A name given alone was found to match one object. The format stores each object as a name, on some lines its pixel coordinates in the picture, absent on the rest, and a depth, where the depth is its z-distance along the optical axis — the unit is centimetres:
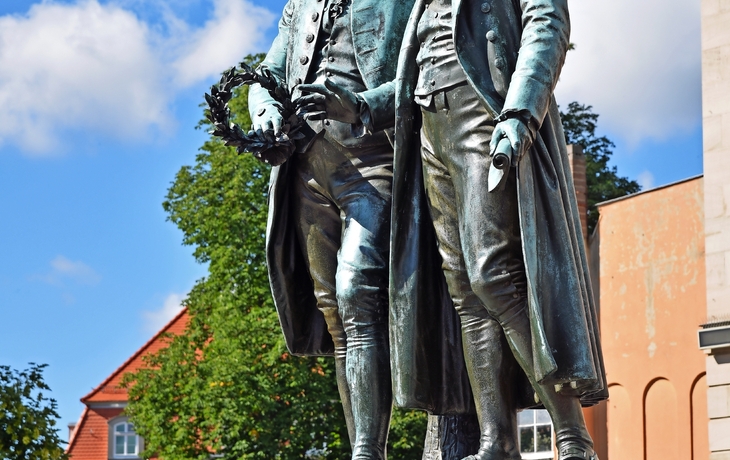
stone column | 2375
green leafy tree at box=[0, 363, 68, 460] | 2092
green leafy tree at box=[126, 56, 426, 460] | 3072
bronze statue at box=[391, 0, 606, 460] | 623
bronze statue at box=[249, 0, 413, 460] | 681
